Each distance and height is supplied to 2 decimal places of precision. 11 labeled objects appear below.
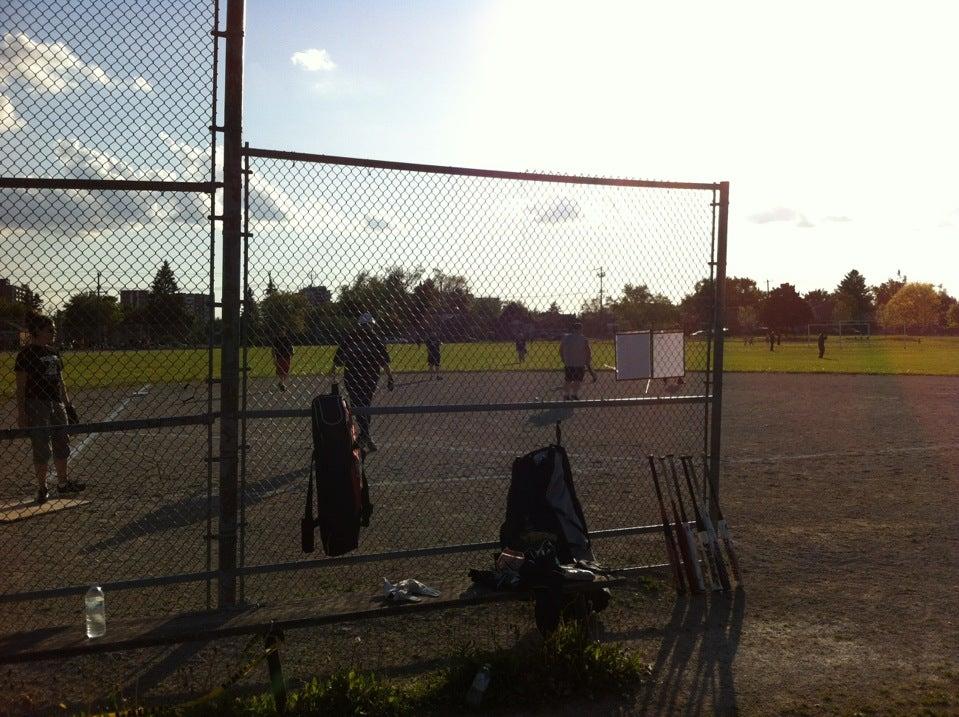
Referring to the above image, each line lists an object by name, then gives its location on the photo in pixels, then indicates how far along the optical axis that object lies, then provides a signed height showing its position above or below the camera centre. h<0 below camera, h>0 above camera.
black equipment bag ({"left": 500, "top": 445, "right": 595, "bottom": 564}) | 5.79 -1.13
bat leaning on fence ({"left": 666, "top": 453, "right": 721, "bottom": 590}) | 6.21 -1.54
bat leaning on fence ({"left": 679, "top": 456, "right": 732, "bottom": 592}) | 6.24 -1.45
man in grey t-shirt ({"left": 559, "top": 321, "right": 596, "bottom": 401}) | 14.28 -0.41
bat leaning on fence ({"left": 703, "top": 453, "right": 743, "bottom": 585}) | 6.29 -1.40
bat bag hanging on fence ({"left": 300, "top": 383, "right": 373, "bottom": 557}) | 5.15 -0.86
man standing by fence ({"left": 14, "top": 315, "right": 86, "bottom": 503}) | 7.75 -0.64
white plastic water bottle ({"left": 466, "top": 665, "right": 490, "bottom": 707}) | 4.32 -1.72
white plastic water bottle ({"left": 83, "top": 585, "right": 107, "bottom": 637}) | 4.61 -1.53
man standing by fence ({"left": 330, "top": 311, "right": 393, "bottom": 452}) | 6.01 -0.25
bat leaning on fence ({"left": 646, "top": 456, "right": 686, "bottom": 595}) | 6.19 -1.51
